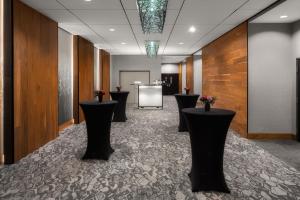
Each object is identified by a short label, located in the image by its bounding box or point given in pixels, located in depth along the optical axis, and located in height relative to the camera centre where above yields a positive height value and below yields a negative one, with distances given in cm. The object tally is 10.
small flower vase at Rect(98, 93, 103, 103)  355 -3
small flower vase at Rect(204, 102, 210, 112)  254 -16
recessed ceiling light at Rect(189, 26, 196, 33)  524 +193
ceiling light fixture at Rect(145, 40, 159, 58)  696 +199
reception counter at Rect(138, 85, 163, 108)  921 -4
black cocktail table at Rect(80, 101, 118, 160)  321 -58
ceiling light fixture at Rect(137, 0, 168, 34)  338 +168
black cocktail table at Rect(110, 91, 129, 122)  636 -37
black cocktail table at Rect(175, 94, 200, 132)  494 -13
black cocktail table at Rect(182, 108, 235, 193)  227 -65
